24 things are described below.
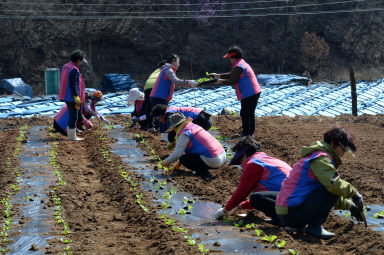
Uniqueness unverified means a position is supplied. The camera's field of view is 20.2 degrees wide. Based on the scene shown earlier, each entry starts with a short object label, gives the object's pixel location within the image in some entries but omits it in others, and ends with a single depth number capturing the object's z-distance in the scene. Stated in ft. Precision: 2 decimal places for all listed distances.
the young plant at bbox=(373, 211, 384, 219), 37.93
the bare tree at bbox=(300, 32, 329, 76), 203.20
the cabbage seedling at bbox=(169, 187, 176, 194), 44.85
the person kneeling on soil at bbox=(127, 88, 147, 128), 74.99
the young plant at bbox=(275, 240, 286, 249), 30.47
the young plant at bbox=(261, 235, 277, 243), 31.53
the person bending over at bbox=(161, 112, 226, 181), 47.47
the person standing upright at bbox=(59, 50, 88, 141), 64.75
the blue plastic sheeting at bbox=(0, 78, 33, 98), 154.91
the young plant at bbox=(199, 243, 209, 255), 30.98
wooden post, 90.16
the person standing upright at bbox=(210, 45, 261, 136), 63.26
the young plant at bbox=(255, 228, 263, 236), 32.73
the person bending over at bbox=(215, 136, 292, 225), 35.15
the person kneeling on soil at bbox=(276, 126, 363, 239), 30.76
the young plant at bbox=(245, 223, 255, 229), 34.91
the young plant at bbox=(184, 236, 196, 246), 32.47
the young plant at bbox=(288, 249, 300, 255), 29.36
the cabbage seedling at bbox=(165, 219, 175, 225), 36.85
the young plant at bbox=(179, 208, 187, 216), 39.35
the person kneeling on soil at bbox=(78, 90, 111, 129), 73.16
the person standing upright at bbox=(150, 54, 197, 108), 66.98
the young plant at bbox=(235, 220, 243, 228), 35.54
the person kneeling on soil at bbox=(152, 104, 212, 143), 53.89
